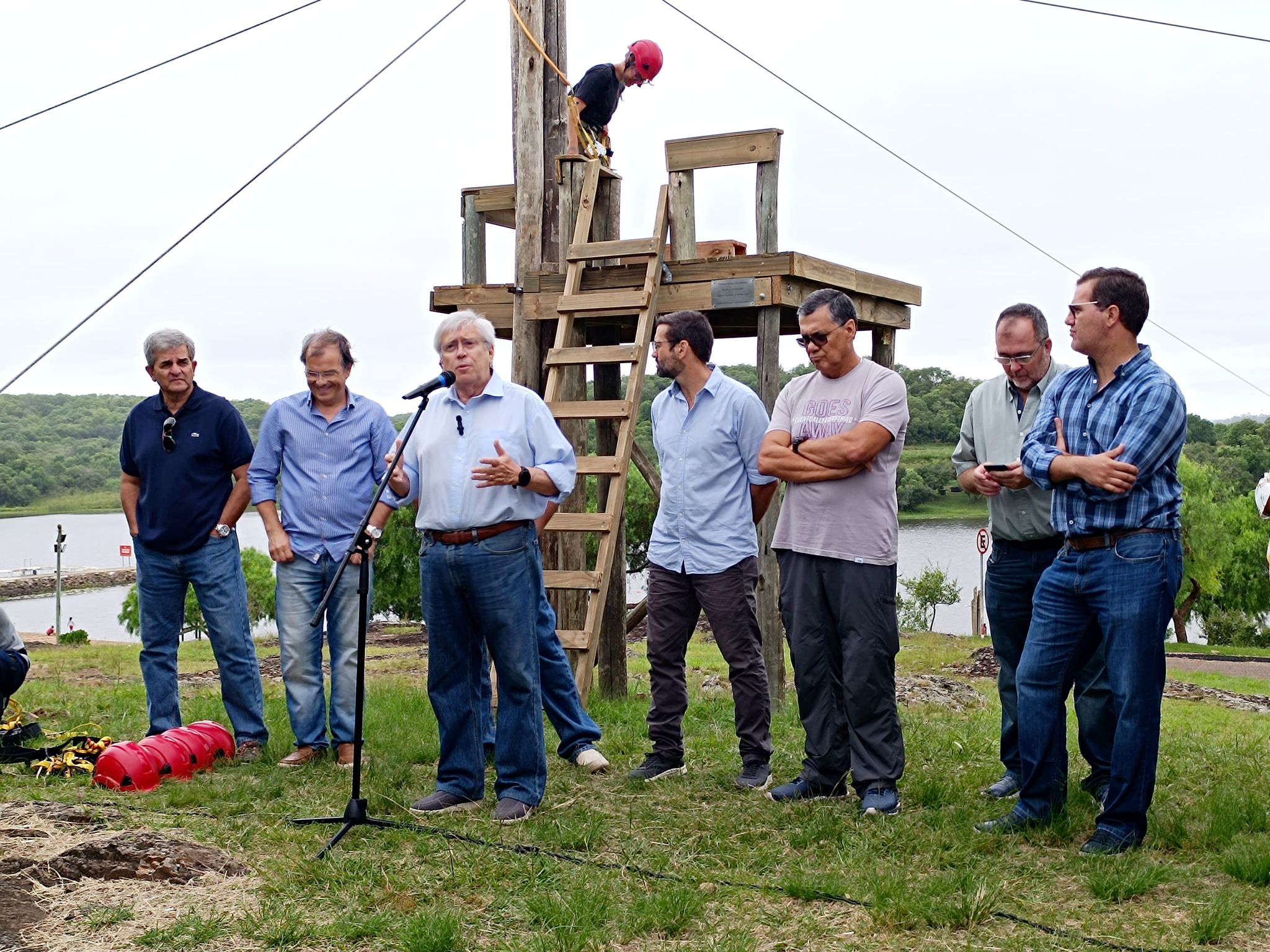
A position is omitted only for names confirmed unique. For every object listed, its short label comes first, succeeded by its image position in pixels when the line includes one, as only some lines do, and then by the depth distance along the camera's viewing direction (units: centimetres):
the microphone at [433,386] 486
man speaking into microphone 512
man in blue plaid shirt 445
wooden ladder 749
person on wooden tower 874
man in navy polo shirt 648
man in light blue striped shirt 631
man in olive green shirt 528
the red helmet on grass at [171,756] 603
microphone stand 469
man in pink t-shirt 520
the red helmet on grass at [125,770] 588
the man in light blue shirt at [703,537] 582
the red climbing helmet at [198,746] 620
